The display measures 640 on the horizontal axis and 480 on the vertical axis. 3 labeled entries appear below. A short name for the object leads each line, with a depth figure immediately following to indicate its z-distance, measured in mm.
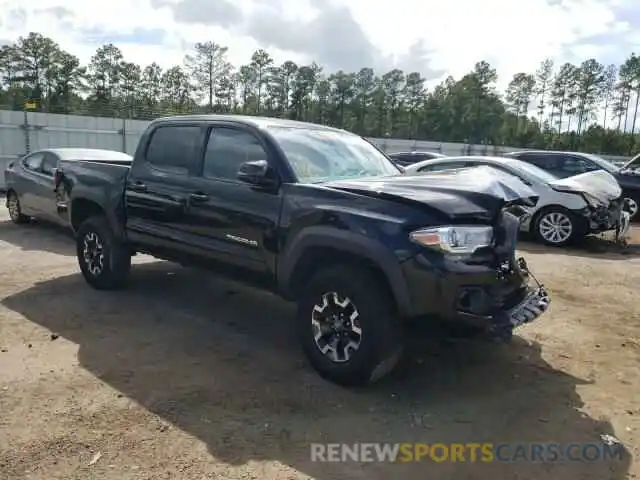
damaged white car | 9289
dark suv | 12695
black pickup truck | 3666
